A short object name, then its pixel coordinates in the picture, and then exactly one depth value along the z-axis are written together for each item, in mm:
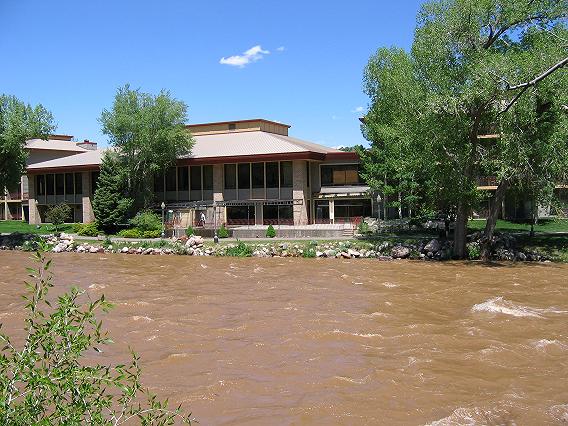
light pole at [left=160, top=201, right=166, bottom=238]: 39031
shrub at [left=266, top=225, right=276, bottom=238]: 37094
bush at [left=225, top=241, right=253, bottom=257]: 32438
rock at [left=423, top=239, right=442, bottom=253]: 30172
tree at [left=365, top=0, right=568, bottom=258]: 24422
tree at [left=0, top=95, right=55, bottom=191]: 38375
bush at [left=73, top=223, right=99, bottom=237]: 41844
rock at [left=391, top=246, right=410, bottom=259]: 30281
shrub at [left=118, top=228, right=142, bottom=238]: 39562
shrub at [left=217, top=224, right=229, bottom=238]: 37969
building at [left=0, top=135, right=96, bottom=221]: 58781
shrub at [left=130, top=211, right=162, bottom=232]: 40375
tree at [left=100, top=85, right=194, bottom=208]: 43250
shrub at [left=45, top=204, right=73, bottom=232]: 45069
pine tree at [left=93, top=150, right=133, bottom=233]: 42312
